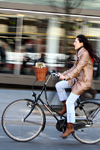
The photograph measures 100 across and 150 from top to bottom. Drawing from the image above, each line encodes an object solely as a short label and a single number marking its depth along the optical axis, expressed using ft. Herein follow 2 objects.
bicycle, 24.89
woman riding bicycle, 23.87
